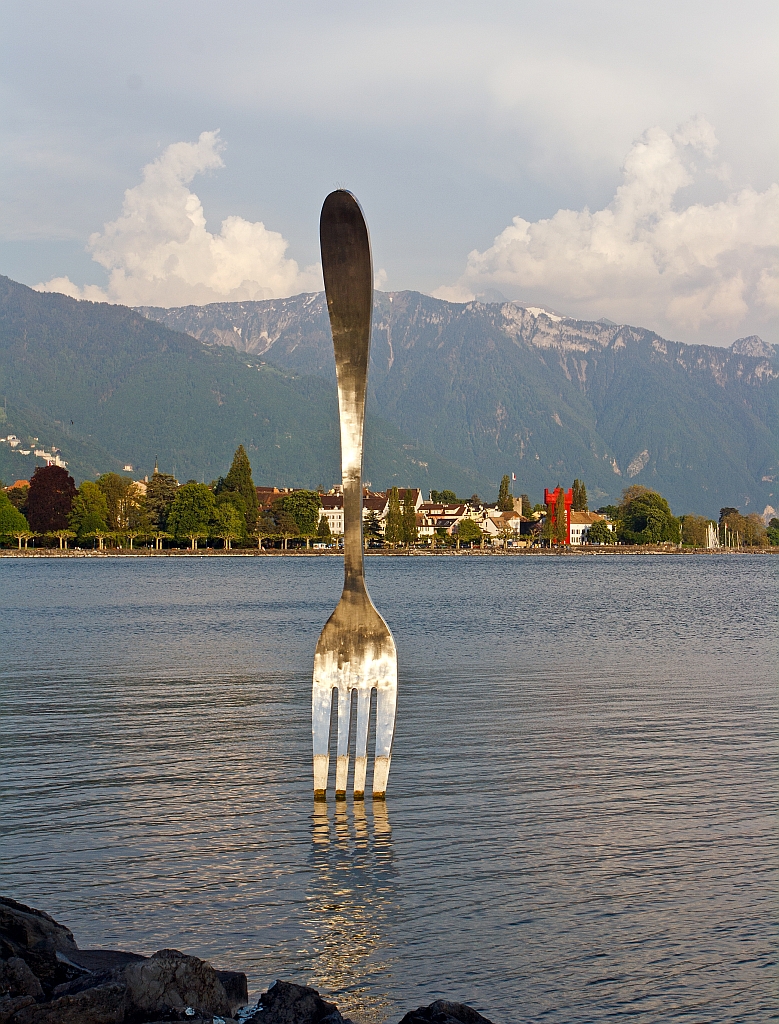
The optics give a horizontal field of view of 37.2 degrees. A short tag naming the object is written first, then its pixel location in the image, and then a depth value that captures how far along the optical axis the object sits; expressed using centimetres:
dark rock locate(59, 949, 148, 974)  795
